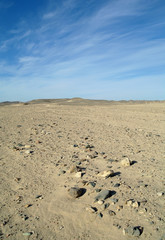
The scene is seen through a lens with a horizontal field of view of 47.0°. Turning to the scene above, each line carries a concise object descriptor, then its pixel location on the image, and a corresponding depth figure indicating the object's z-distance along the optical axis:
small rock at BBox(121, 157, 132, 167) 3.60
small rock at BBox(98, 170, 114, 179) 3.19
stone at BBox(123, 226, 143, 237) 2.03
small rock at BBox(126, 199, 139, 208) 2.45
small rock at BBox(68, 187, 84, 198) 2.74
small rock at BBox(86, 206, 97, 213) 2.42
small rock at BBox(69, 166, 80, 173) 3.44
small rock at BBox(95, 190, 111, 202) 2.63
